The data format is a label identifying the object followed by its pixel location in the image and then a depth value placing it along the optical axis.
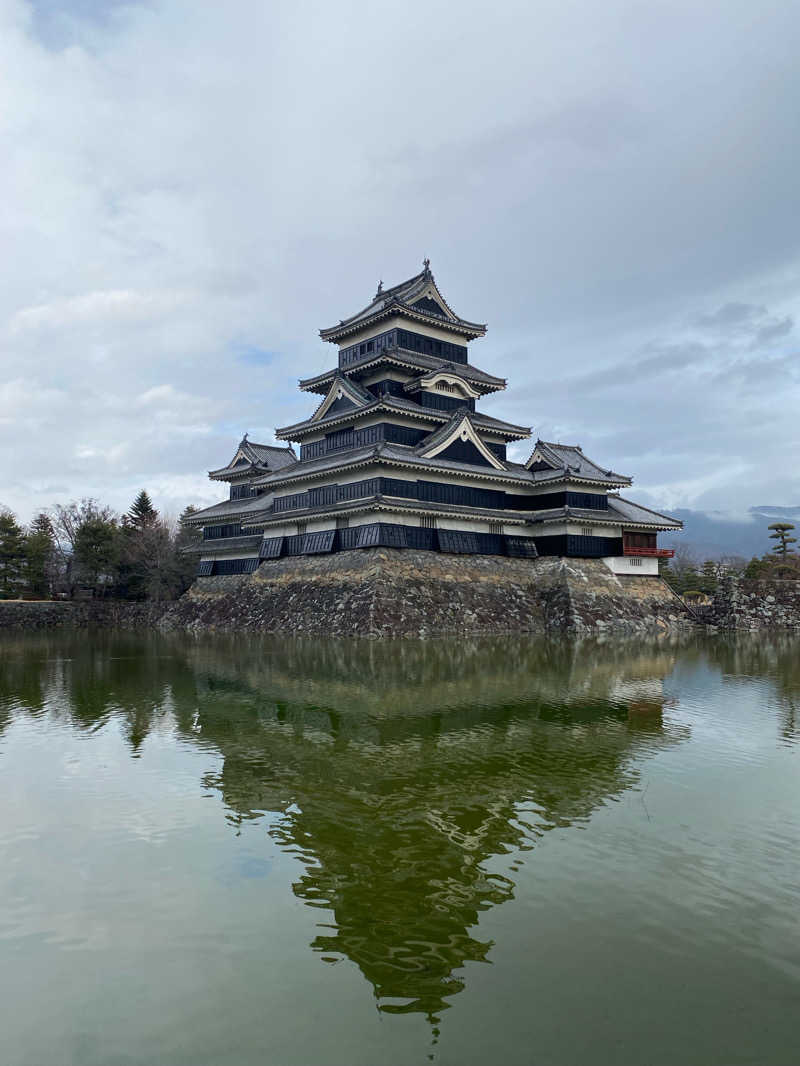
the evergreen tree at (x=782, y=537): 56.83
